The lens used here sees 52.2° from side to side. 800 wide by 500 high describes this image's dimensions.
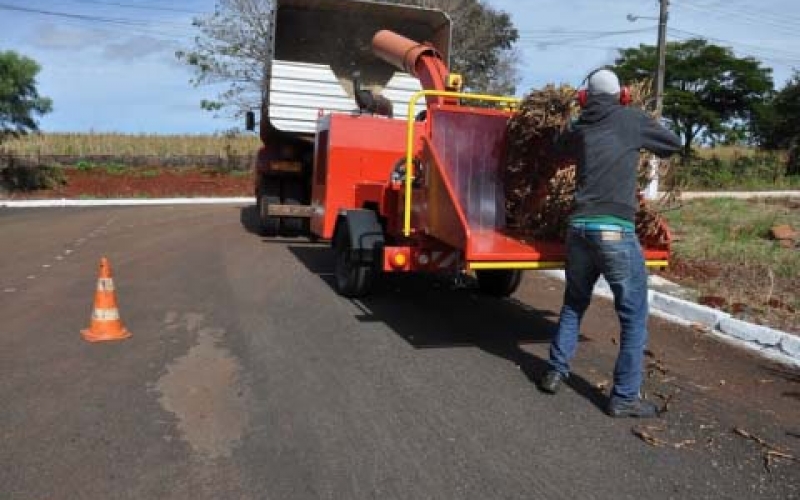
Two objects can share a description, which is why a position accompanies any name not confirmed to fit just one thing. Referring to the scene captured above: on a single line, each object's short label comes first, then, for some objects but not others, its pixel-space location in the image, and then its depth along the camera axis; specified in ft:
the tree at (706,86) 120.26
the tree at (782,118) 109.40
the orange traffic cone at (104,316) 22.16
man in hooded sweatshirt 17.02
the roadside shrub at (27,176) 88.99
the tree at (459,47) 92.38
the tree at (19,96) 81.25
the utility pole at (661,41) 82.20
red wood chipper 21.33
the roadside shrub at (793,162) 90.94
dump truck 42.68
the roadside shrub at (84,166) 100.80
